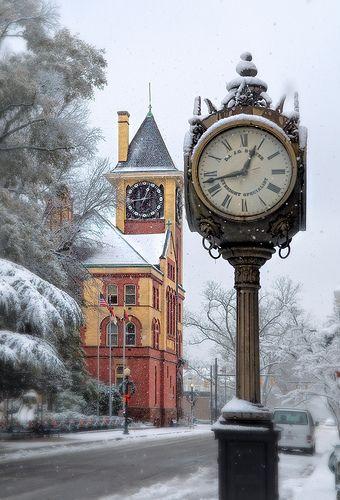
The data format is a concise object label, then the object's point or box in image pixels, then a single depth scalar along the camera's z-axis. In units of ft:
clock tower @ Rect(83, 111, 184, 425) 183.83
